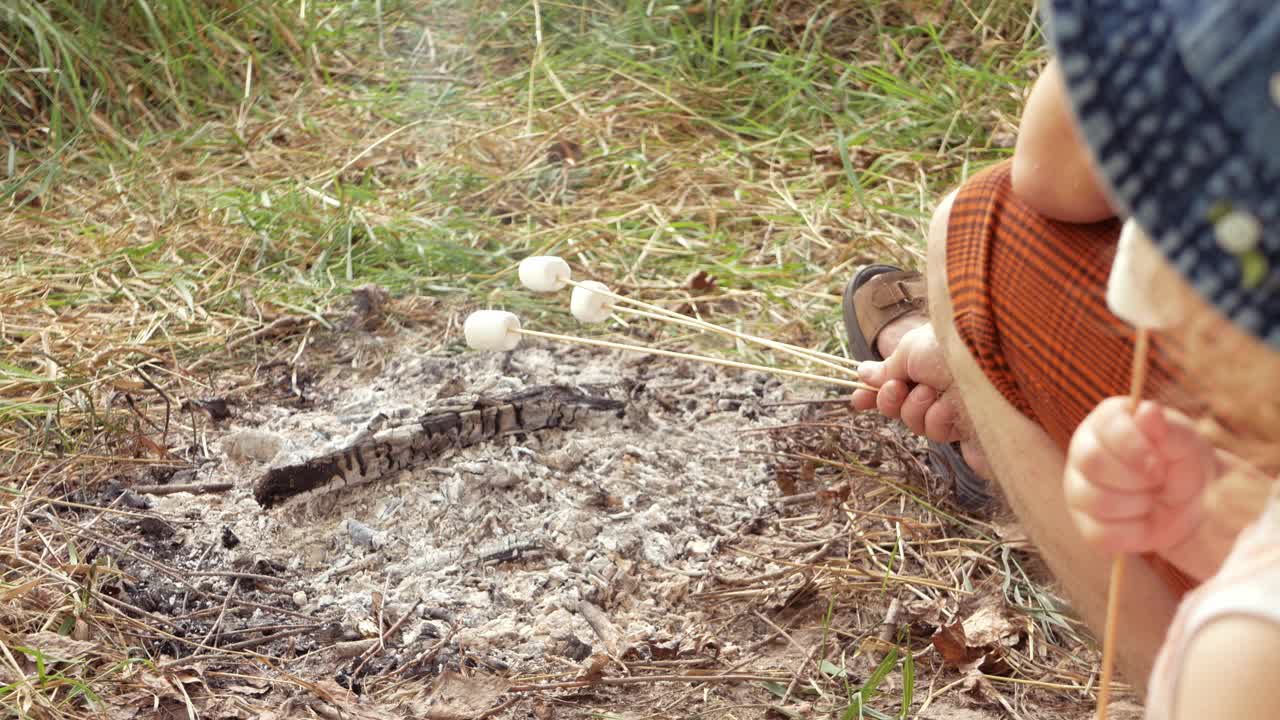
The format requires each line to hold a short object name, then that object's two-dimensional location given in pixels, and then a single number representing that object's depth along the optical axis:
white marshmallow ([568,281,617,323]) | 1.53
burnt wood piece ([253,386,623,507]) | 1.58
